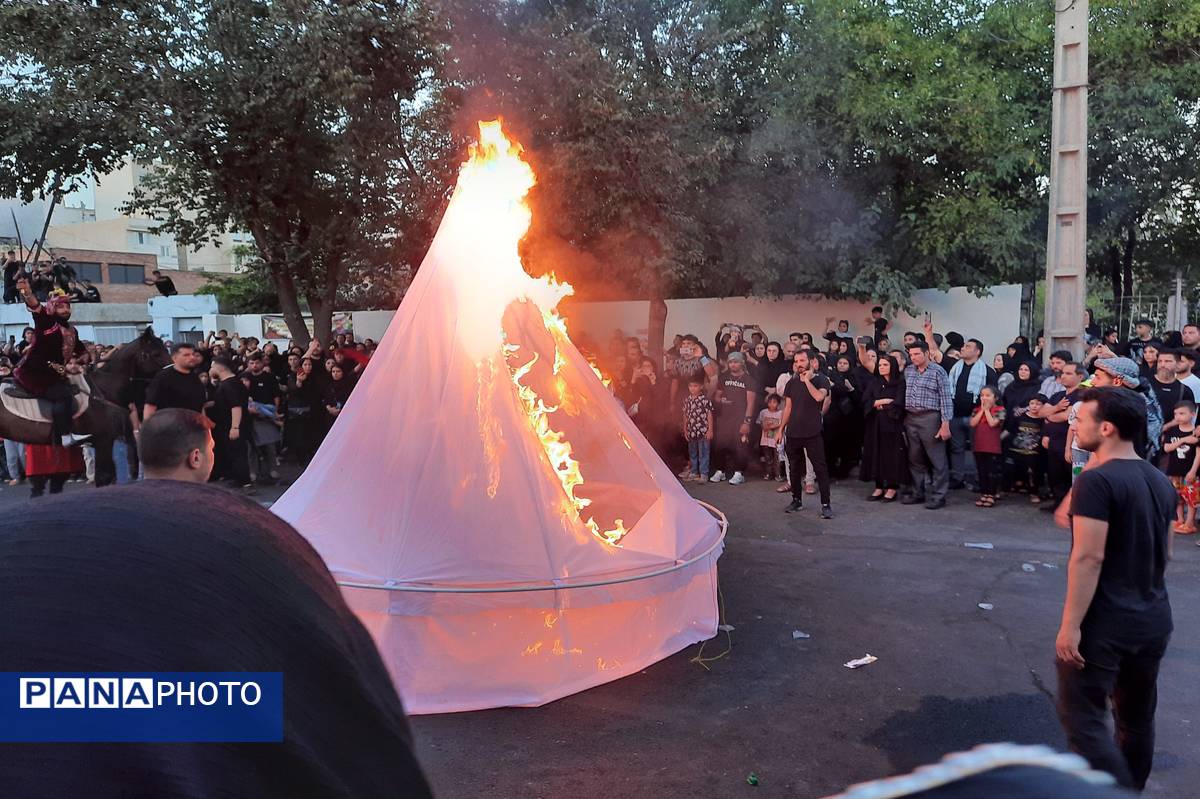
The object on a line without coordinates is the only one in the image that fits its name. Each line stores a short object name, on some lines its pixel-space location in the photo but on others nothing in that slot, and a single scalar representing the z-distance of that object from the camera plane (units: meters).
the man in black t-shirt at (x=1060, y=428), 9.02
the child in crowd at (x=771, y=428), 11.55
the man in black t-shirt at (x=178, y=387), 8.41
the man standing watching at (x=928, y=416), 9.70
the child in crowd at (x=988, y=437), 9.77
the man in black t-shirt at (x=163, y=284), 23.09
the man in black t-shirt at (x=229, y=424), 10.84
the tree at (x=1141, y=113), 14.05
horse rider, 9.00
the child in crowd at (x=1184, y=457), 8.35
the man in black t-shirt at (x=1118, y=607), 3.46
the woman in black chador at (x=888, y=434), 10.22
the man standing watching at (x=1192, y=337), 9.93
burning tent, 4.87
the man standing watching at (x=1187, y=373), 8.70
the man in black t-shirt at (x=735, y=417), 11.73
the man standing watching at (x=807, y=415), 9.29
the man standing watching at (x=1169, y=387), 8.66
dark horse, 9.36
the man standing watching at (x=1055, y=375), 9.54
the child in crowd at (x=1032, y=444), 9.59
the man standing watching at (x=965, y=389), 10.23
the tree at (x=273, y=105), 13.55
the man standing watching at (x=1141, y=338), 12.28
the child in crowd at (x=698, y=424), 11.55
